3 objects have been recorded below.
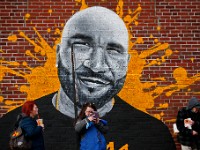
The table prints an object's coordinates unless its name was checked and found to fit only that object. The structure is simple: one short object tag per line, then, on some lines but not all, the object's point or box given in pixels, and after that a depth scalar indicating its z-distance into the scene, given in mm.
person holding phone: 5922
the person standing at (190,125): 7562
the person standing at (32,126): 6125
